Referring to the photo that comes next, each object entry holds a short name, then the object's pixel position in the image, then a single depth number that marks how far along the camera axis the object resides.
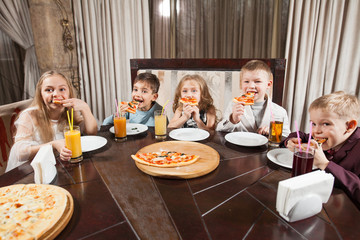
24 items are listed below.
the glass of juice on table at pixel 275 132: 1.43
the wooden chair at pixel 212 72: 1.94
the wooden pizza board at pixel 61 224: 0.67
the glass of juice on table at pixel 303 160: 0.95
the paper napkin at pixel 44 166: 0.93
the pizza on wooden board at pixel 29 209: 0.67
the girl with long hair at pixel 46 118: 1.50
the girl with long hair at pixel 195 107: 2.08
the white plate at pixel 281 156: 1.14
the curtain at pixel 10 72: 2.91
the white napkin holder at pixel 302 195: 0.73
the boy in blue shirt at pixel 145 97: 2.20
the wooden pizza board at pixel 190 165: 1.02
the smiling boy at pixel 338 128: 1.12
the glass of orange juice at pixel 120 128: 1.52
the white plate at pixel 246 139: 1.43
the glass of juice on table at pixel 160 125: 1.56
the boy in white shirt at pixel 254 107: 1.92
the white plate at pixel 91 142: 1.36
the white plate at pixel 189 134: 1.54
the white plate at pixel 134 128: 1.66
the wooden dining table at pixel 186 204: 0.71
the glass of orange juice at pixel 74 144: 1.19
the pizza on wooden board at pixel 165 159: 1.10
